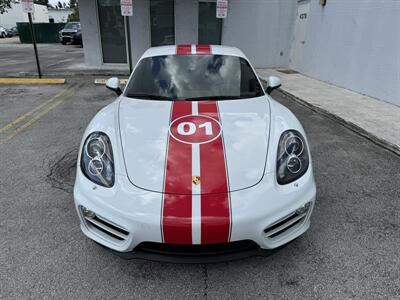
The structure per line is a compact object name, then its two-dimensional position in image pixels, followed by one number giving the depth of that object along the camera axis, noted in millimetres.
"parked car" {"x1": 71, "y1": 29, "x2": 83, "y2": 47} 23406
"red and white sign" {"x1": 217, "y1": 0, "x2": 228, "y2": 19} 8742
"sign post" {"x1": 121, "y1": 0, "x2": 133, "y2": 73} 8291
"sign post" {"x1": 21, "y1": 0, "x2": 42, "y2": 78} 8484
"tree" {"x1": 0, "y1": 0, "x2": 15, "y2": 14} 29800
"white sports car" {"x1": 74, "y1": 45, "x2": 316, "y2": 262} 1789
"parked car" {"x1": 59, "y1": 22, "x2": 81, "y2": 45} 23984
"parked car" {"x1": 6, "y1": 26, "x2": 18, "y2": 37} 37125
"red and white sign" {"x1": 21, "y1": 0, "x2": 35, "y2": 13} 8484
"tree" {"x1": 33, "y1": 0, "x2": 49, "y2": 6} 60516
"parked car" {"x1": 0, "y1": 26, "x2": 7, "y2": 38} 35125
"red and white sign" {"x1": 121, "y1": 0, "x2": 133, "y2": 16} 8290
